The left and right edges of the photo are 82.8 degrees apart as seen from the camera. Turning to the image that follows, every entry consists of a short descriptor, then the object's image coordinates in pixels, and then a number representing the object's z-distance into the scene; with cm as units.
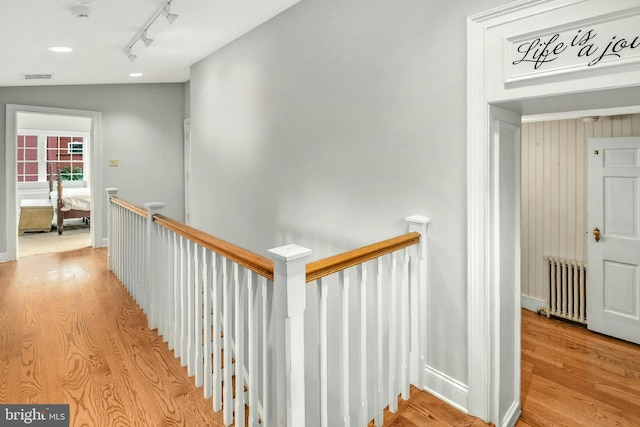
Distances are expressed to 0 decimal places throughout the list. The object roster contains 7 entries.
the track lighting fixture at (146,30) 269
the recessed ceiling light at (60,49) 342
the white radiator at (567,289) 361
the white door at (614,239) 319
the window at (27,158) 853
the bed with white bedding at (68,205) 688
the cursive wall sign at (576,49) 142
